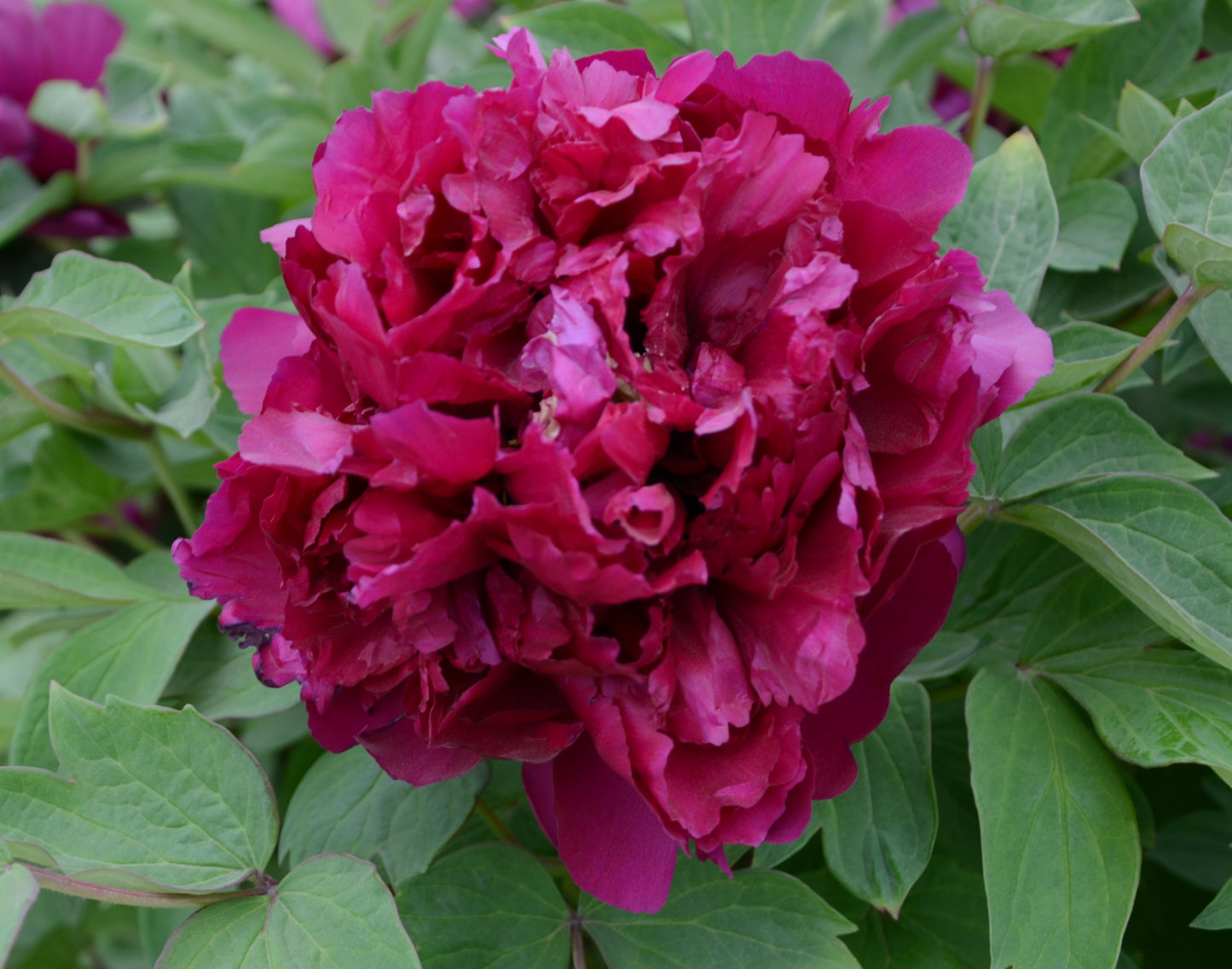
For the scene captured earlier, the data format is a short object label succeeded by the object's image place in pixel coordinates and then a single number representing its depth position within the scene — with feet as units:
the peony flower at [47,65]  2.67
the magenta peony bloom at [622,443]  1.18
